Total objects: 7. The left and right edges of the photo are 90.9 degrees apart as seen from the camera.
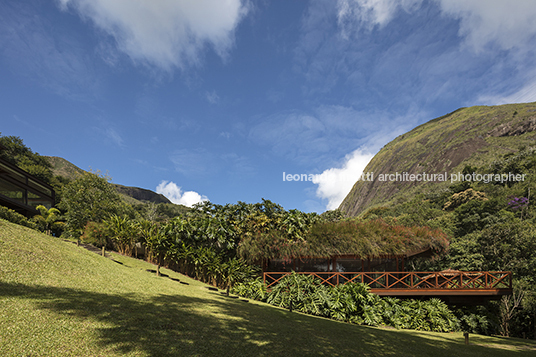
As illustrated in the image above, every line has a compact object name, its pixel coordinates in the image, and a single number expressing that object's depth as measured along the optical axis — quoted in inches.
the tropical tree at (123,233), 584.4
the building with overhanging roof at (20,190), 714.9
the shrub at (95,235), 582.9
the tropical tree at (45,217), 812.5
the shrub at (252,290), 492.1
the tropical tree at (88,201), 928.9
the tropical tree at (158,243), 574.9
